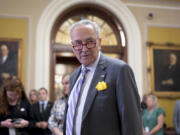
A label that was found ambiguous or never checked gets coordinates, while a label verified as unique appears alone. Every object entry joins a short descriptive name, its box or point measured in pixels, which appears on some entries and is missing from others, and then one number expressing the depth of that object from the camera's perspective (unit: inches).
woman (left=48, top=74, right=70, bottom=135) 132.1
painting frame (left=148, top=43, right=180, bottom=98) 309.1
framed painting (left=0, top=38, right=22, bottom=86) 278.8
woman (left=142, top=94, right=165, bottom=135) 231.8
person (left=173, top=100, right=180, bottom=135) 241.0
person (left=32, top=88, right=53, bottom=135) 174.0
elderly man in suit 68.6
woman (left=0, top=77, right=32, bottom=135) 148.2
